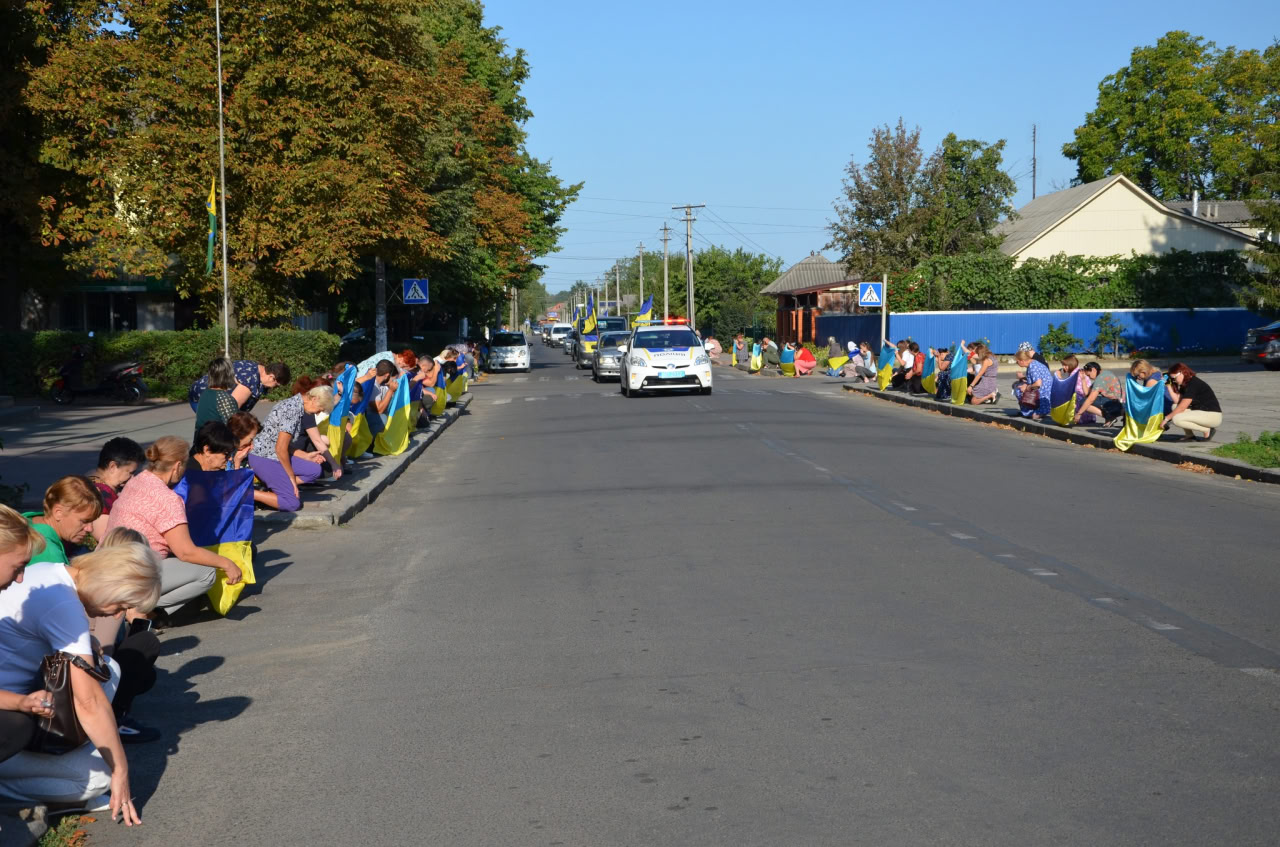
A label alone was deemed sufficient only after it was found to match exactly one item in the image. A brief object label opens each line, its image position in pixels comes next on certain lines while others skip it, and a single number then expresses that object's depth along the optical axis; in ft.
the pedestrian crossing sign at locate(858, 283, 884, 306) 121.90
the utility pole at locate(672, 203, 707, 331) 248.93
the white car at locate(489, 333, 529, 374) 179.63
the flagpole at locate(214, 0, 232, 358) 84.74
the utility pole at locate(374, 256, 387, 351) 126.82
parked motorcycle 91.40
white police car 103.55
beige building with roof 200.03
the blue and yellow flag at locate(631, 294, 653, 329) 241.74
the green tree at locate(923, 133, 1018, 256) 196.34
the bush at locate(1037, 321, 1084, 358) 159.53
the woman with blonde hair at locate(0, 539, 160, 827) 14.89
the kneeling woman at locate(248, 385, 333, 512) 39.04
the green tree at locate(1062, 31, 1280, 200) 245.65
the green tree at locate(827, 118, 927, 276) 187.83
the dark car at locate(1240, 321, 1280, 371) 124.77
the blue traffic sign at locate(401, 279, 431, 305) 125.90
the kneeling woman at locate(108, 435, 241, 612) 25.02
